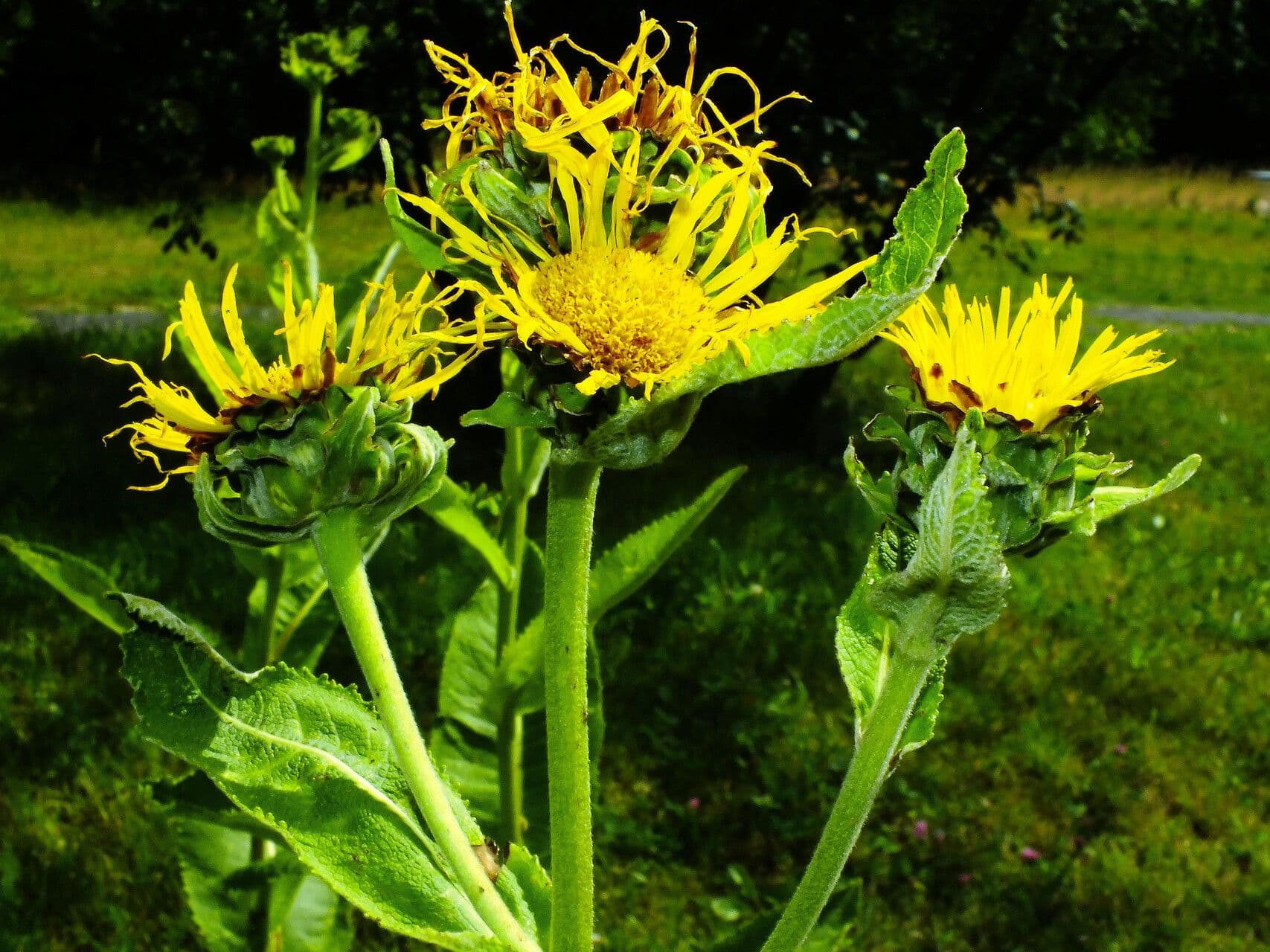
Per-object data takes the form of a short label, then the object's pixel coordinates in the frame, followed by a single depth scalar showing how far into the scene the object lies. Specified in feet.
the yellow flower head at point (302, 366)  0.95
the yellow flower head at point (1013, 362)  0.99
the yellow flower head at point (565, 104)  0.89
